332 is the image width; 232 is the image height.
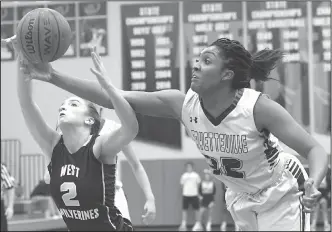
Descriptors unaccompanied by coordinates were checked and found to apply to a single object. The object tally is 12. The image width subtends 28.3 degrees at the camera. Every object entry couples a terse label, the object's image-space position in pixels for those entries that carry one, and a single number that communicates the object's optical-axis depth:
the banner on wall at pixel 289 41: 13.39
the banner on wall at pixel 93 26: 14.20
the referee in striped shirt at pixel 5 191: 7.74
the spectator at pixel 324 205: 12.79
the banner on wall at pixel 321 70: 13.51
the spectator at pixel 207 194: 13.47
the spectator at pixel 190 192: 13.52
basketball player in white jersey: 3.51
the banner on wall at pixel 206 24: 13.48
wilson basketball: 3.65
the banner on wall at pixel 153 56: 13.76
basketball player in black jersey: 3.85
